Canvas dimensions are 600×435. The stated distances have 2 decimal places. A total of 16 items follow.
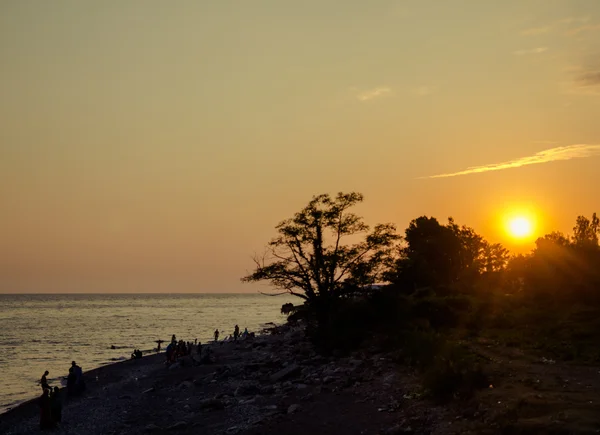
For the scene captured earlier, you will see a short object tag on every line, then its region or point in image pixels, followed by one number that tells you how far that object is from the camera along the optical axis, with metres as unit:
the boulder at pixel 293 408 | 22.05
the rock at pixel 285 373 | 29.36
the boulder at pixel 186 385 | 34.26
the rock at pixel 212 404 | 25.72
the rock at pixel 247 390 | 27.72
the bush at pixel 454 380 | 18.84
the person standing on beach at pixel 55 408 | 27.27
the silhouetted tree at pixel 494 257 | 82.56
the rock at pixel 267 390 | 26.78
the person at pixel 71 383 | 36.59
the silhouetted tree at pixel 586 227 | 78.25
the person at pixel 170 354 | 48.22
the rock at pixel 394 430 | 16.97
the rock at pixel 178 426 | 23.39
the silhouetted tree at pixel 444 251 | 66.56
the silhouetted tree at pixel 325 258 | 40.50
